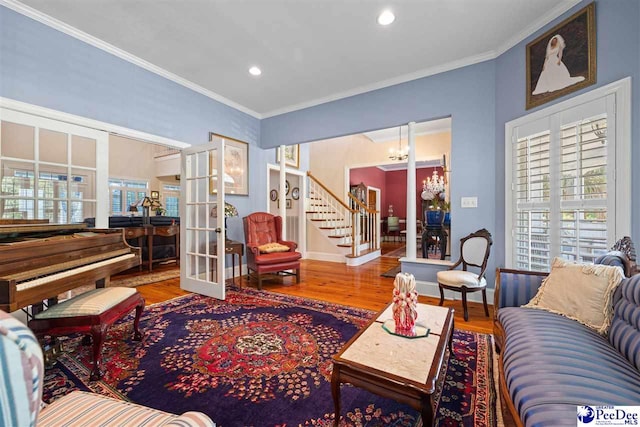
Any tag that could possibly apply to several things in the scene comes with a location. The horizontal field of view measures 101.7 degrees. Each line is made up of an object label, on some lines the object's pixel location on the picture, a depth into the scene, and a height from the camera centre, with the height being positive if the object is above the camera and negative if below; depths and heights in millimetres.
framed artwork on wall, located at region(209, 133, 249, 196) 4348 +810
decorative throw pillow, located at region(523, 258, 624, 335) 1507 -512
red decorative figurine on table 1463 -543
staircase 5871 -254
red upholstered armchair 3752 -531
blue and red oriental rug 1430 -1093
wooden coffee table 1083 -703
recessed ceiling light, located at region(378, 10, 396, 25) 2449 +1869
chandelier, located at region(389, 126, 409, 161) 6535 +1499
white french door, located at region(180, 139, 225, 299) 3506 -146
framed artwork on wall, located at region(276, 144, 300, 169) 5885 +1302
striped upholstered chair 413 -269
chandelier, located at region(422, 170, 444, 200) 6223 +593
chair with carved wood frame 2658 -652
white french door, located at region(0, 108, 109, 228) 2404 +435
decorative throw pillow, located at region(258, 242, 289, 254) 3926 -548
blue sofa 956 -675
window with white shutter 1951 +268
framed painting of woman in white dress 2139 +1388
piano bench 1685 -710
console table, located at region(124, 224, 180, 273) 4479 -372
